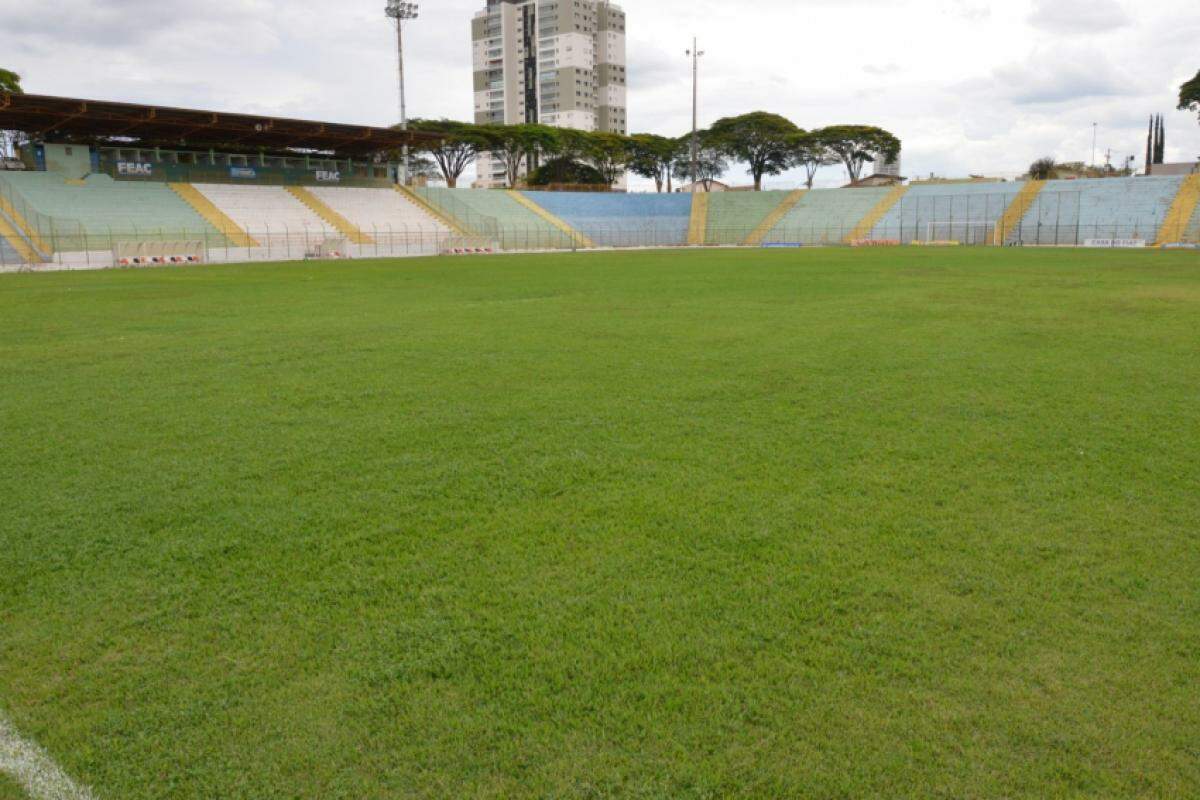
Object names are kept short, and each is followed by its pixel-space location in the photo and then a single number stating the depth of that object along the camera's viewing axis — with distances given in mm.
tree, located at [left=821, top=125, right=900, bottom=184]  76375
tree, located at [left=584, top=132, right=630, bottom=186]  78750
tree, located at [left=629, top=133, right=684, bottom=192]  81250
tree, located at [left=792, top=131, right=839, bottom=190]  76938
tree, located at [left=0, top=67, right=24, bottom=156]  48906
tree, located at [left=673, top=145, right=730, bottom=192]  82212
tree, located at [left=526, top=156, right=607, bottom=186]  82750
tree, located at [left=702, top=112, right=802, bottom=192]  76875
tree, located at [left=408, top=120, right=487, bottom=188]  70312
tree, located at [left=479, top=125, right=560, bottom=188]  71500
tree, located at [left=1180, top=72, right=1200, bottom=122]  62969
